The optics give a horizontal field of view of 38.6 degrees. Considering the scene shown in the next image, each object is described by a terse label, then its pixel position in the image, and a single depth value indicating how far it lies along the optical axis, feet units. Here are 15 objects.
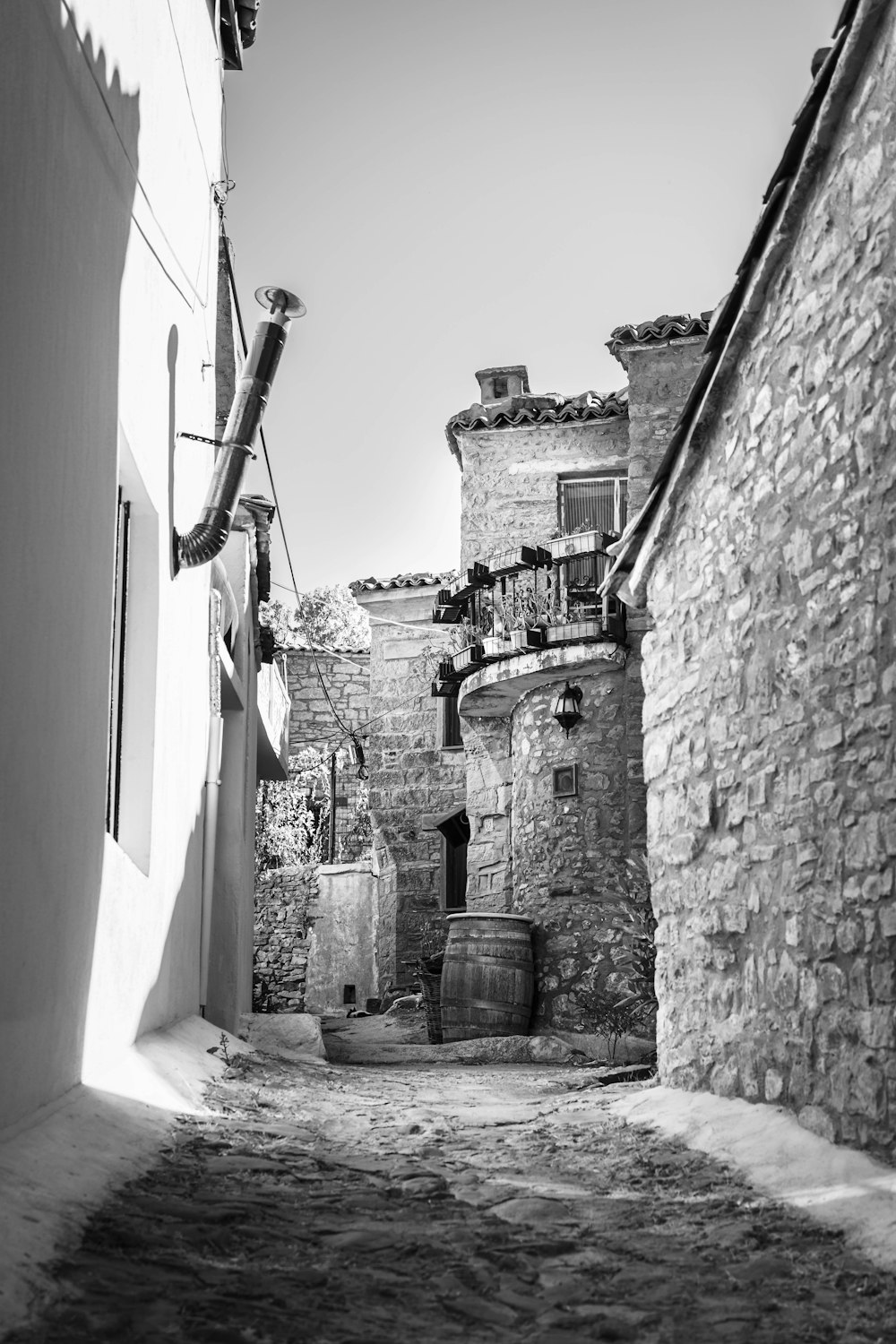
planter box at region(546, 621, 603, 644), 43.06
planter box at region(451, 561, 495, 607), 48.24
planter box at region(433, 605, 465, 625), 50.80
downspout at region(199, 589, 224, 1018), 24.16
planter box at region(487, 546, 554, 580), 46.37
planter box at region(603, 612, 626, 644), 42.80
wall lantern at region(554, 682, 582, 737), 43.14
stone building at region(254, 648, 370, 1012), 58.54
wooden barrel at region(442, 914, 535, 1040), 37.24
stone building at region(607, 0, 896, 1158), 12.85
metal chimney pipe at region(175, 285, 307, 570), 19.30
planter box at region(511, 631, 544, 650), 43.83
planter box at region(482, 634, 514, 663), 44.91
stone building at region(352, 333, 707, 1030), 42.57
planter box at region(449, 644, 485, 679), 45.88
